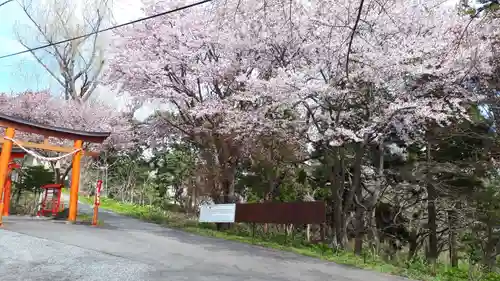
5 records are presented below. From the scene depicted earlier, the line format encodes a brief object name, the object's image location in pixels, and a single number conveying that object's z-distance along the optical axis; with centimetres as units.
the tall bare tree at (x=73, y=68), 2708
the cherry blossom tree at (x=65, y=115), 2425
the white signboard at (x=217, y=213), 1393
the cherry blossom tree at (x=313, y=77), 1178
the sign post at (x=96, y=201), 1286
